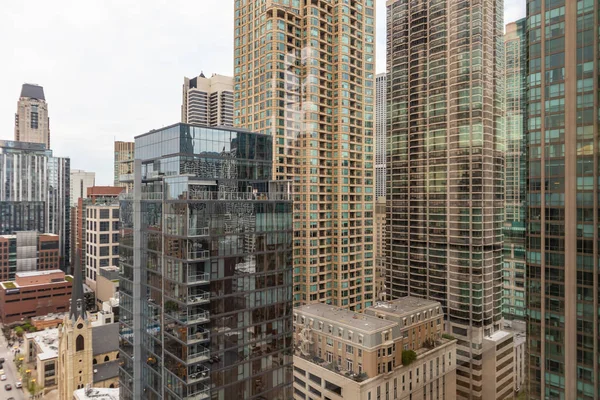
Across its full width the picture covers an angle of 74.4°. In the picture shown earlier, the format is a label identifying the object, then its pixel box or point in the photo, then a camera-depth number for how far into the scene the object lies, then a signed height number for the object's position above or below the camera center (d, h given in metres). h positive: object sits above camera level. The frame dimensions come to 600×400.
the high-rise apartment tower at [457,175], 63.00 +4.32
